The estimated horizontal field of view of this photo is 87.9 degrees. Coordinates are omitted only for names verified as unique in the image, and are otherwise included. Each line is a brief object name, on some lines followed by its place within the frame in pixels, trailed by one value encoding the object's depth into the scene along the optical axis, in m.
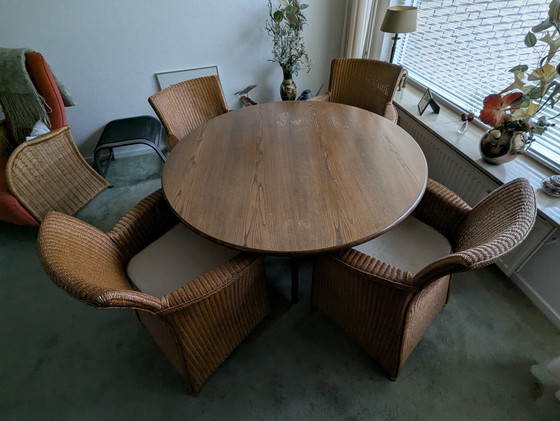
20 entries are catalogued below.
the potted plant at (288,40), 2.27
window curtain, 2.32
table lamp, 1.87
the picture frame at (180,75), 2.50
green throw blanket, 1.86
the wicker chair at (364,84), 1.96
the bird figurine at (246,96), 2.62
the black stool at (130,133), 2.25
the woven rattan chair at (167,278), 0.84
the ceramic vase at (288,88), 2.61
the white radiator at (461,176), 1.40
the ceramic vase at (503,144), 1.44
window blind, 1.58
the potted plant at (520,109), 1.21
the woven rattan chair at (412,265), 0.85
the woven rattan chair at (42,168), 1.75
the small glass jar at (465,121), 1.77
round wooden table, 0.99
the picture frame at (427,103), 1.99
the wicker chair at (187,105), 1.76
